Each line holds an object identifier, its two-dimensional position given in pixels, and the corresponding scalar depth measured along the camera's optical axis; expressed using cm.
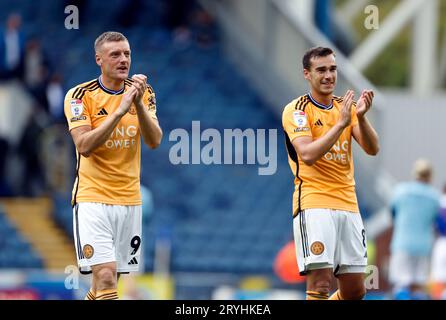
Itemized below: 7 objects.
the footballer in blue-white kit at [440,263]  1599
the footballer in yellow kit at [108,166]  933
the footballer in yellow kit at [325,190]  952
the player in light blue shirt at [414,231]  1534
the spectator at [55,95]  1878
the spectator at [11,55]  1967
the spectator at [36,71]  1902
